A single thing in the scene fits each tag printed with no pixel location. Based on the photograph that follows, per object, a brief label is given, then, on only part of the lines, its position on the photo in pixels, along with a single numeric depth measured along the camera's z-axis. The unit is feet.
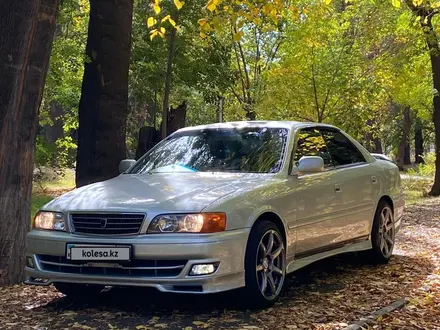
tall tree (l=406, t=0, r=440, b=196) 55.93
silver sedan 16.25
